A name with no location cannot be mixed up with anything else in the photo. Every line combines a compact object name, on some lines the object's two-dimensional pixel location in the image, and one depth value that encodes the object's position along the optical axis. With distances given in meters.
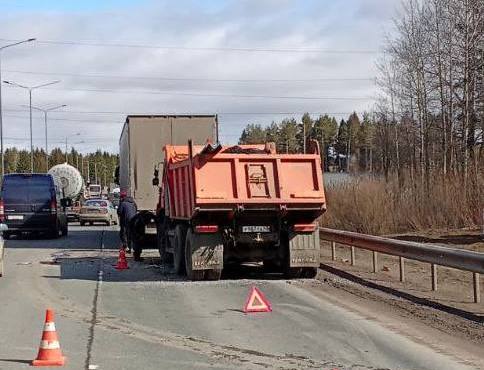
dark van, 29.28
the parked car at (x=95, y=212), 44.62
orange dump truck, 14.55
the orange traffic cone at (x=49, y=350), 7.84
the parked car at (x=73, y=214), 53.81
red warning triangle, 11.20
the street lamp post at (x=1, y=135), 47.81
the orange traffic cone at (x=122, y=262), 17.95
